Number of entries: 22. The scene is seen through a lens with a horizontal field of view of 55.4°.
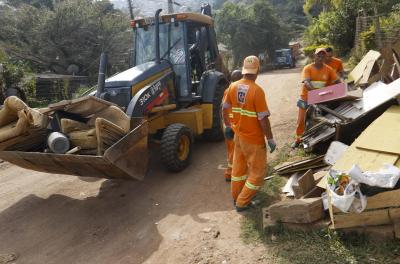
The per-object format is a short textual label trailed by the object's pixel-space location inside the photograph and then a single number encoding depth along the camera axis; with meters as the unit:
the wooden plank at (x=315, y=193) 4.25
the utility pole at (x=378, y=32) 13.36
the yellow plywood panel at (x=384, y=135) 3.96
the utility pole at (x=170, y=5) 23.65
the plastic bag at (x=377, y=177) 3.39
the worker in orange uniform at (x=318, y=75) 6.02
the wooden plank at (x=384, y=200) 3.43
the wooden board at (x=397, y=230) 3.41
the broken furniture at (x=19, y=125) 4.87
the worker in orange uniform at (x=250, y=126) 4.39
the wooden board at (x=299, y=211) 3.81
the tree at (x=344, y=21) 17.28
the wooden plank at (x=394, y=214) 3.45
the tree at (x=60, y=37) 20.52
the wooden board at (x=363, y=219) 3.50
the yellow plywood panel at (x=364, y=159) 3.83
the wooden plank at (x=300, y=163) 5.12
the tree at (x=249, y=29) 33.72
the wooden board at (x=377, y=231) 3.48
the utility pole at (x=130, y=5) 24.92
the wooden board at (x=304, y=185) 4.27
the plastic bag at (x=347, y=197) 3.36
